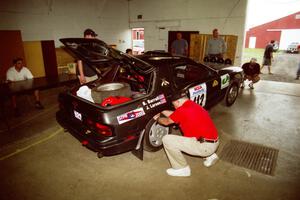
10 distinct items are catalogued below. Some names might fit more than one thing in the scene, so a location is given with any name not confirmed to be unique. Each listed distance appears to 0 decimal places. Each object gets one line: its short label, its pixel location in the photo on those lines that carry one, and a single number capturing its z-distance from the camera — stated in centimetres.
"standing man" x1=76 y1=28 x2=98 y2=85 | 517
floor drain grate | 339
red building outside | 2259
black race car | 293
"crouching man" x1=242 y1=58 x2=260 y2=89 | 773
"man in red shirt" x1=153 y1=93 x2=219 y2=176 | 286
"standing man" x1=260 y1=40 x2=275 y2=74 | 1056
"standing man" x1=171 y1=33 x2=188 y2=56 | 911
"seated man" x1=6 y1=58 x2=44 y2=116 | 561
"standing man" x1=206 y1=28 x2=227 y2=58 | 863
